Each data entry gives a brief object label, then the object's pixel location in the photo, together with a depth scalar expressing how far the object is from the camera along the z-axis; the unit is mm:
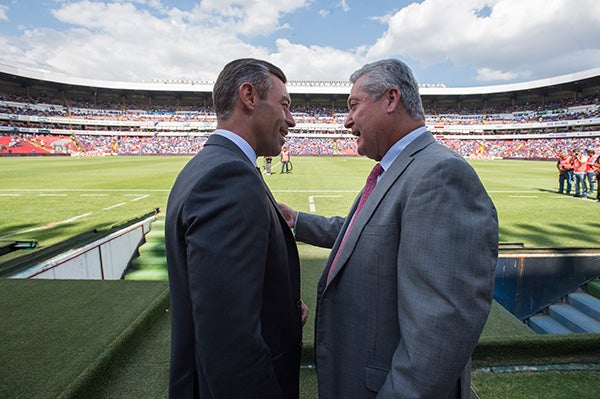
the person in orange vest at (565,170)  13128
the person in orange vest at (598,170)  11509
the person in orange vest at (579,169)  12680
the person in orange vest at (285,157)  20969
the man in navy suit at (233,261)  1184
